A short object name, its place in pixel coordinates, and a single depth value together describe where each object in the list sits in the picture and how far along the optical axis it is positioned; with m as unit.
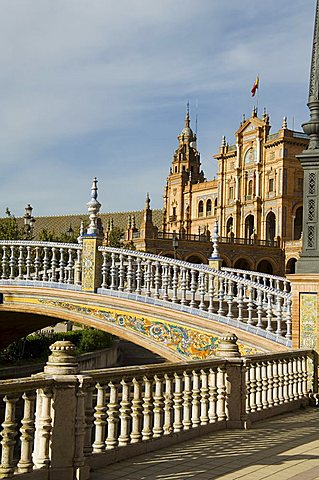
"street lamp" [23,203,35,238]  23.48
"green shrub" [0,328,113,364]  24.17
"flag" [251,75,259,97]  62.86
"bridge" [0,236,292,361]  10.89
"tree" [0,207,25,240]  33.88
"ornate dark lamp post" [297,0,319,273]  9.52
